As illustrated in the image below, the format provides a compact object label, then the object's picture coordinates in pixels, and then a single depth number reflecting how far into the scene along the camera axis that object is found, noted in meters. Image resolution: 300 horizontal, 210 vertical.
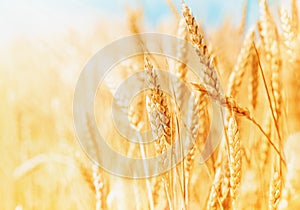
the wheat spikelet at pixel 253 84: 0.73
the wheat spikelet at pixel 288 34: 0.67
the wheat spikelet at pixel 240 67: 0.66
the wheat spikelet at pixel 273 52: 0.63
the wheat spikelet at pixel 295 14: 0.73
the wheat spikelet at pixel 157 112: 0.50
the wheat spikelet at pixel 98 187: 0.57
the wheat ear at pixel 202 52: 0.52
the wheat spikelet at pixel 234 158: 0.51
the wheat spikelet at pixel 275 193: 0.53
